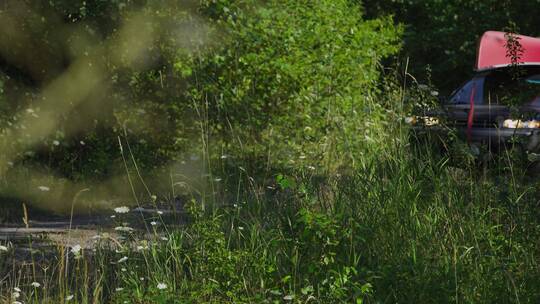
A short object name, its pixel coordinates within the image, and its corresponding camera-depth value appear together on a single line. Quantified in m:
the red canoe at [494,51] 25.26
